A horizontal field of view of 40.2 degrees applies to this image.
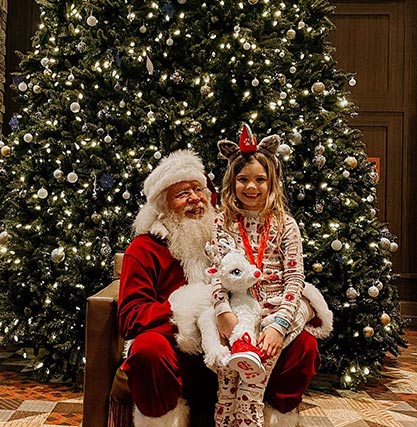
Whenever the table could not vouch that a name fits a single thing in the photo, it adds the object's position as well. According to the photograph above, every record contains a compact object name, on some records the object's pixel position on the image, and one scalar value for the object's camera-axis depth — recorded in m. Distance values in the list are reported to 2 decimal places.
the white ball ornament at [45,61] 3.75
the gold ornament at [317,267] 3.49
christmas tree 3.54
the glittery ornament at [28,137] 3.66
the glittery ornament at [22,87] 3.80
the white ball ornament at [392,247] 3.62
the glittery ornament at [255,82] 3.60
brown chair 2.16
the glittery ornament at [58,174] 3.55
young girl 2.00
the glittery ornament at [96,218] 3.54
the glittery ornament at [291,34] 3.80
